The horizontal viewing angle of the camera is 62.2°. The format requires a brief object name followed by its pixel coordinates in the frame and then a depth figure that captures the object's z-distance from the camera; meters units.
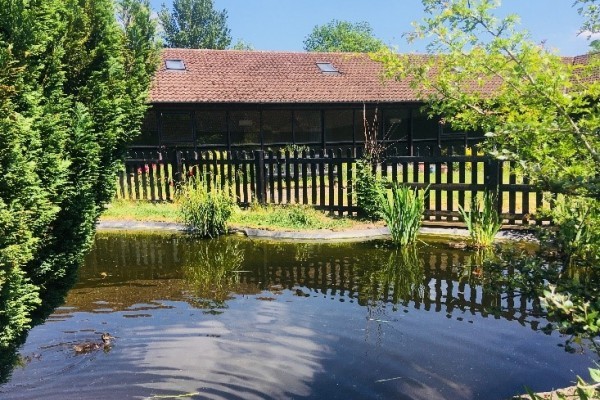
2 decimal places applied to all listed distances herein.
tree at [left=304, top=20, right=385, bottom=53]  70.29
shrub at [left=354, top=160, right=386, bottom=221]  8.88
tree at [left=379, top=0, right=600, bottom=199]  2.30
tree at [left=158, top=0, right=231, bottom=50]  65.06
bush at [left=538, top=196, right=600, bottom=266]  2.53
